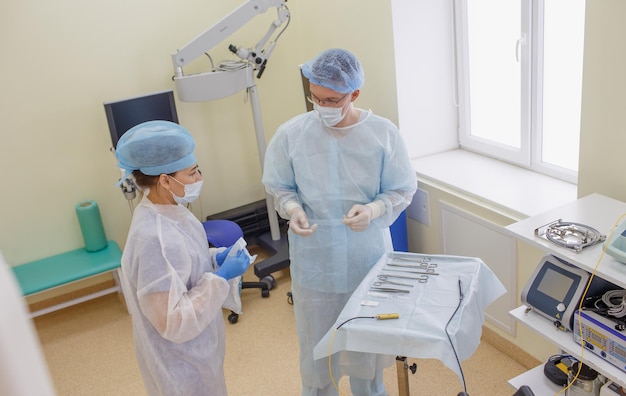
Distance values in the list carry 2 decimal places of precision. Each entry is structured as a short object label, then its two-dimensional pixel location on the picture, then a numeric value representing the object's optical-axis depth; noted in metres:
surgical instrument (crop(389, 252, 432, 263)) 1.93
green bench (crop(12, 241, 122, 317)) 3.12
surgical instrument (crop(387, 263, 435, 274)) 1.85
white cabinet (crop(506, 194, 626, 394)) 1.56
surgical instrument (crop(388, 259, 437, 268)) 1.88
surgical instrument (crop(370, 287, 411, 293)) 1.76
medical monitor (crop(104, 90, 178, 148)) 3.04
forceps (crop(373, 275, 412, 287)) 1.82
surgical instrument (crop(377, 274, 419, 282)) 1.85
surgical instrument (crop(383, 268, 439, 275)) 1.84
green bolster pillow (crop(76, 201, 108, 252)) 3.31
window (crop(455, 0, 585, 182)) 2.40
